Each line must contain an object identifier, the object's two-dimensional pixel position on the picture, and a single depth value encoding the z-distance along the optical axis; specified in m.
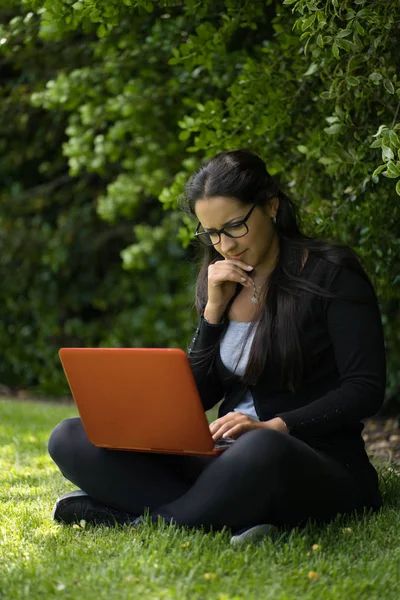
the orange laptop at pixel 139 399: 5.13
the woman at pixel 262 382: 5.25
